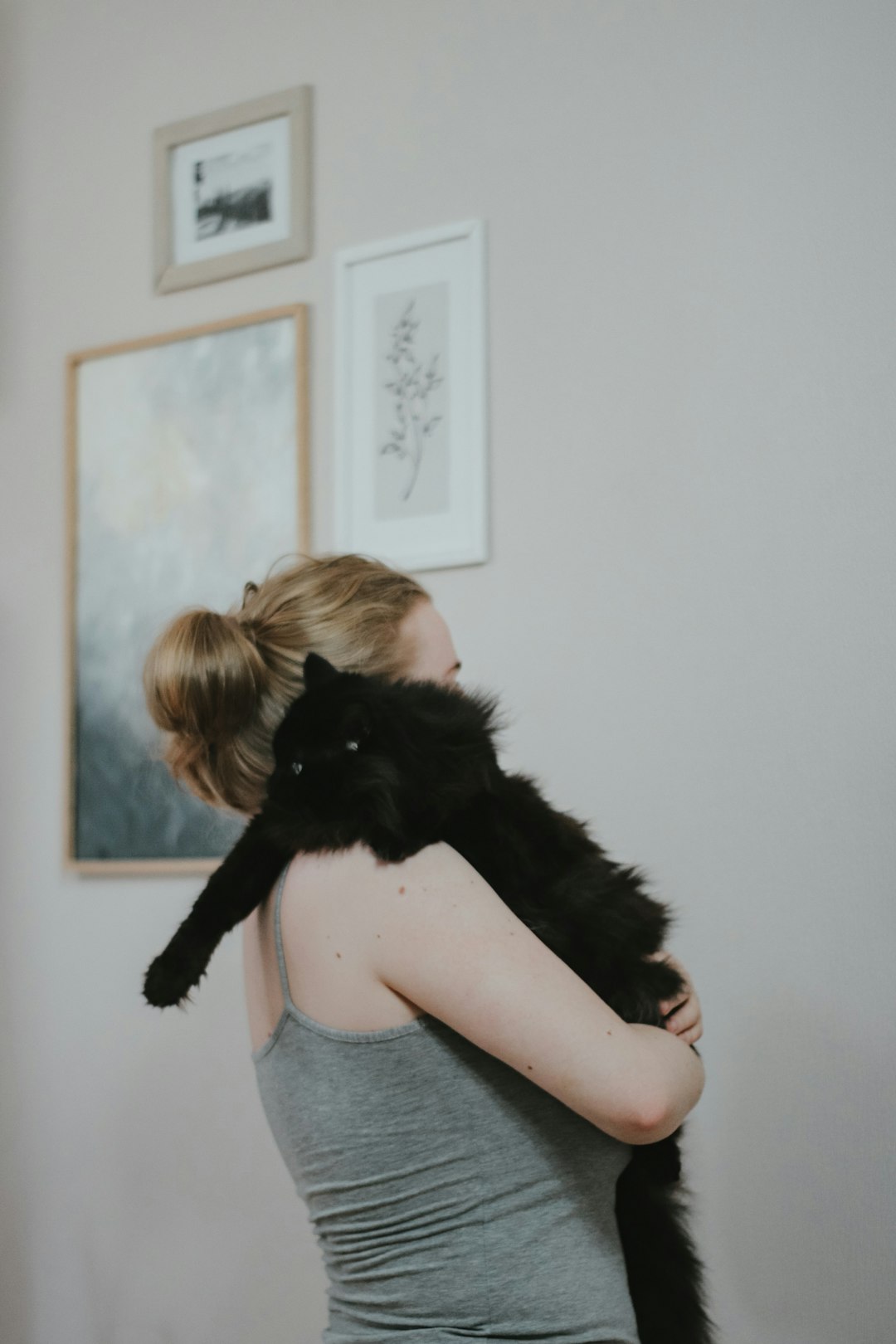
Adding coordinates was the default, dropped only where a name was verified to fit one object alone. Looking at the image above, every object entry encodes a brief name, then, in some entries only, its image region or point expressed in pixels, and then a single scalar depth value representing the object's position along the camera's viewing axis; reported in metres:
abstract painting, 2.07
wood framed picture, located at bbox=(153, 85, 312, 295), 2.08
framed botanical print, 1.90
